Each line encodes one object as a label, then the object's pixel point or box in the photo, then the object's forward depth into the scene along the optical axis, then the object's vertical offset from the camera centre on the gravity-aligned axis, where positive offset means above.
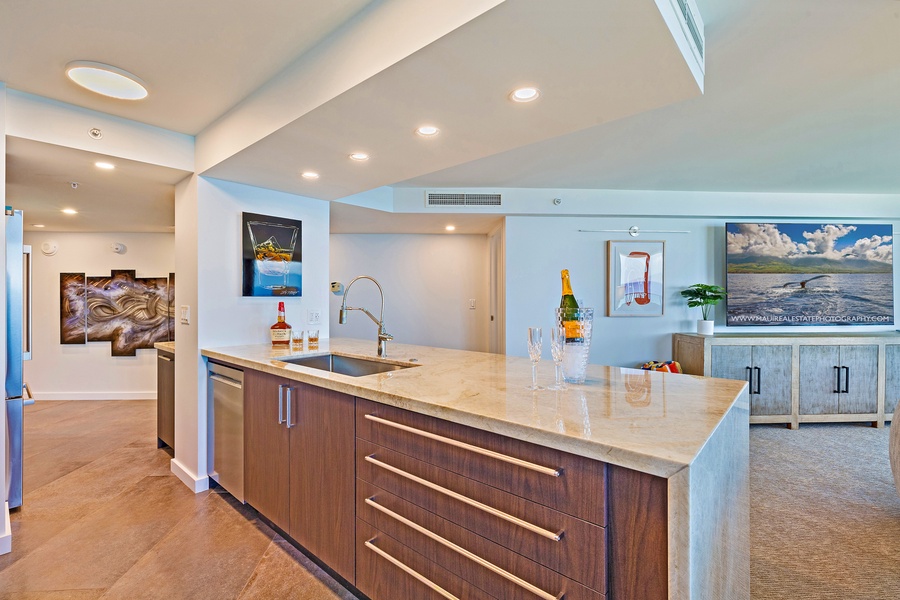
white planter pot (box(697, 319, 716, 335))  4.29 -0.32
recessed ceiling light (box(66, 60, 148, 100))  1.84 +0.98
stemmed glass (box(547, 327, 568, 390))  1.48 -0.19
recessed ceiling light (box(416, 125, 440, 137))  1.95 +0.76
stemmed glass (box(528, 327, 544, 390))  1.48 -0.17
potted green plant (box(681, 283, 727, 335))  4.28 -0.03
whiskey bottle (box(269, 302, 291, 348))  2.90 -0.27
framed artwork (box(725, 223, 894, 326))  4.43 +0.23
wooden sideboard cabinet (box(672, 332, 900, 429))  4.05 -0.73
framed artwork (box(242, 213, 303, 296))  2.92 +0.27
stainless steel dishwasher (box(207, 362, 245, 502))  2.34 -0.77
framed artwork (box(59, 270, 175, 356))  5.03 -0.19
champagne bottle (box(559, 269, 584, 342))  1.50 -0.09
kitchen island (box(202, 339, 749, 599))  0.85 -0.34
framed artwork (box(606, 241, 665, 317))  4.52 +0.17
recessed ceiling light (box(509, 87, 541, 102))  1.58 +0.76
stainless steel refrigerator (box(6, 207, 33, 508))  2.32 -0.30
